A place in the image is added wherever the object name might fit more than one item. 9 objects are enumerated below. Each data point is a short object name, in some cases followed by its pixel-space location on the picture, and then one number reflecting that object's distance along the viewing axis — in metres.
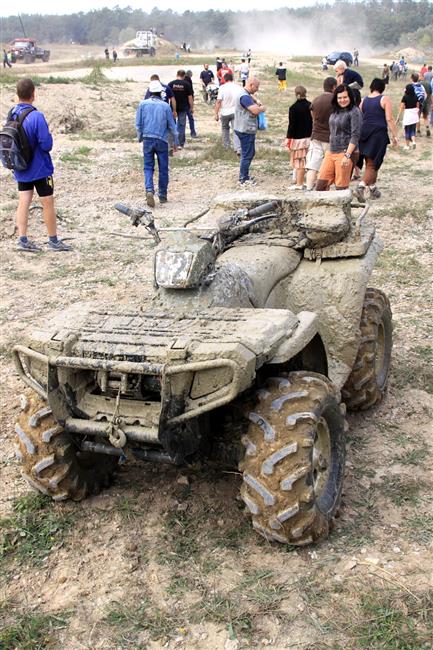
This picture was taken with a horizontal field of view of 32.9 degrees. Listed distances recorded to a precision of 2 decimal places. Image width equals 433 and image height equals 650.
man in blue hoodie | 8.35
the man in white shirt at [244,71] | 21.16
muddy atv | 3.38
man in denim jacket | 10.91
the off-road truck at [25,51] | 56.17
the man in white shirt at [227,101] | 14.34
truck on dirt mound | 65.25
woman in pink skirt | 11.50
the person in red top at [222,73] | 16.39
